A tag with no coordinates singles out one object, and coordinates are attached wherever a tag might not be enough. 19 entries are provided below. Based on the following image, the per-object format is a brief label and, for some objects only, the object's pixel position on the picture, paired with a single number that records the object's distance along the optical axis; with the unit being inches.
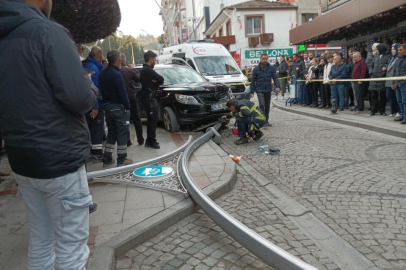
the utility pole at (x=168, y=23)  1125.7
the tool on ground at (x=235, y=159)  238.5
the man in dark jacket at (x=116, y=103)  211.0
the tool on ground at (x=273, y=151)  258.1
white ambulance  504.9
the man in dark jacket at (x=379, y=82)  378.9
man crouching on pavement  296.5
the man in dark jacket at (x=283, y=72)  701.3
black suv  338.0
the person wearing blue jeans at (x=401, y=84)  323.3
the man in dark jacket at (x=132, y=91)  286.2
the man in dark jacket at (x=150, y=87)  270.2
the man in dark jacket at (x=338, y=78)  442.3
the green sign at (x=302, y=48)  1163.3
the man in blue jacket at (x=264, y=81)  370.9
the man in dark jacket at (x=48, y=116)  69.2
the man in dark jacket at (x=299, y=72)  567.5
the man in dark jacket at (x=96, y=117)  227.6
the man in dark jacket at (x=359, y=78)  411.8
